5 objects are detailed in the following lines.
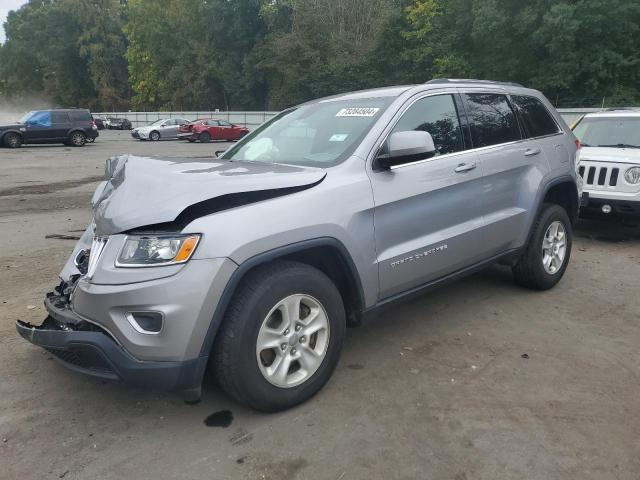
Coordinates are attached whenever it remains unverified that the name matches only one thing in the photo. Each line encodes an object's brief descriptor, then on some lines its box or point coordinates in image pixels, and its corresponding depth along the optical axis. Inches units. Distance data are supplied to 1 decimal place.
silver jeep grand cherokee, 102.0
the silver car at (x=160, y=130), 1290.6
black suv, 915.4
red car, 1262.3
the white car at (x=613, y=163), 267.9
